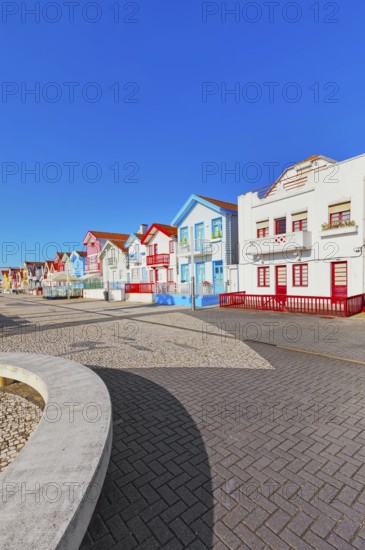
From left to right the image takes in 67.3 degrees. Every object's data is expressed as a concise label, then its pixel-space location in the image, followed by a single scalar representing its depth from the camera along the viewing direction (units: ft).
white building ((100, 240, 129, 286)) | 111.86
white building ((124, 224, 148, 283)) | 101.45
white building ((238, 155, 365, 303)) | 46.11
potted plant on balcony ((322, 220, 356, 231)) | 45.70
